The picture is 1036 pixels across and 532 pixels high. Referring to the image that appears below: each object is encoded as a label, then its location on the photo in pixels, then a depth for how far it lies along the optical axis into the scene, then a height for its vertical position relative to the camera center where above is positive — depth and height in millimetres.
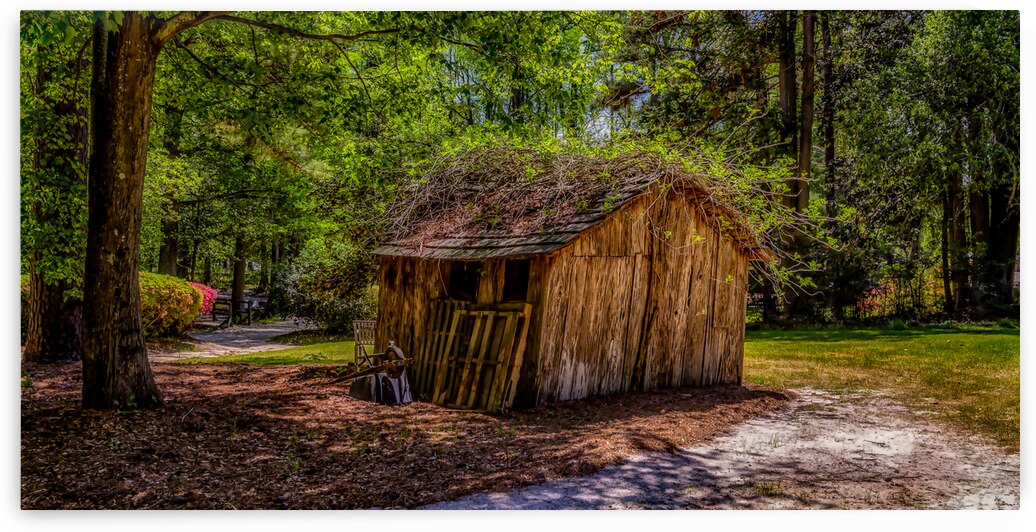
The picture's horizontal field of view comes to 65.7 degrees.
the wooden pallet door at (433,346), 8734 -892
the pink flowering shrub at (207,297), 18516 -799
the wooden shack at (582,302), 7875 -383
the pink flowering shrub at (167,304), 14539 -787
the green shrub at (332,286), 16031 -487
